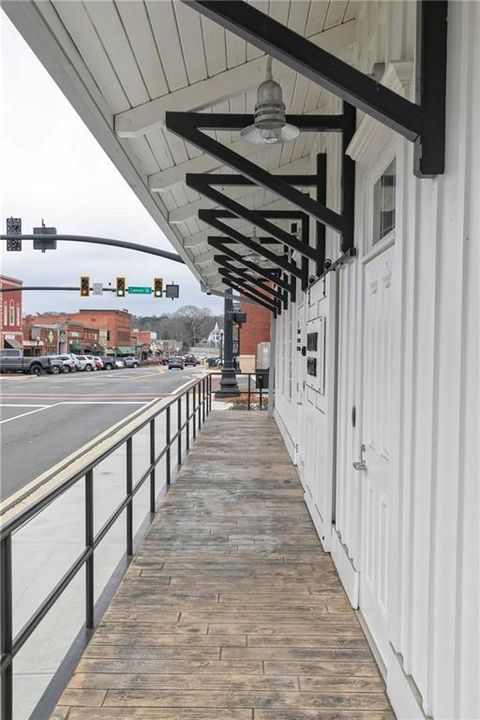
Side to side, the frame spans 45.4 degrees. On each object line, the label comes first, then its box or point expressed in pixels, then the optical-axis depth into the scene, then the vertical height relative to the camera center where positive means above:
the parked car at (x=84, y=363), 47.34 -1.40
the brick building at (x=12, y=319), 50.41 +2.45
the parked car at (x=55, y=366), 41.30 -1.47
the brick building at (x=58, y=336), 60.62 +1.21
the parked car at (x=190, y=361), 68.50 -1.63
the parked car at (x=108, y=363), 54.69 -1.55
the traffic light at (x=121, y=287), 23.75 +2.47
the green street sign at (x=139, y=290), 27.24 +2.73
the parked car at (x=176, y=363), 54.00 -1.47
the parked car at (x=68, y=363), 44.09 -1.29
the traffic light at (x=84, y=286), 23.26 +2.47
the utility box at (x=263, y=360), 18.30 -0.39
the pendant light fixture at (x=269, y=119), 3.27 +1.32
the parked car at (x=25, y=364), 39.19 -1.24
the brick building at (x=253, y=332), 35.81 +1.01
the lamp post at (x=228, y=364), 17.30 -0.51
